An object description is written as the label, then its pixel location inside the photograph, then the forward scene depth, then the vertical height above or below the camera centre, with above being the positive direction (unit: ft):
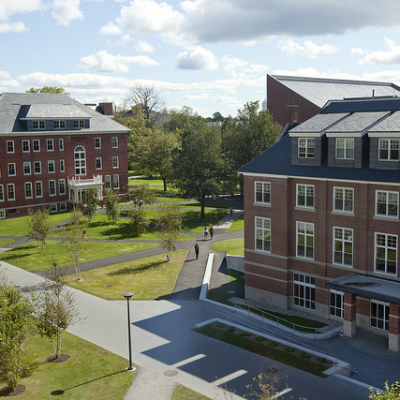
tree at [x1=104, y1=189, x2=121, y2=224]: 200.75 -25.31
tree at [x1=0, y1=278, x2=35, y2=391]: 73.46 -27.71
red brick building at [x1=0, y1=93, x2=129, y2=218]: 215.92 -2.51
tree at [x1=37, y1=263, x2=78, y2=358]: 84.94 -29.82
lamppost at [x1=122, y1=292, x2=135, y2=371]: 81.28 -36.61
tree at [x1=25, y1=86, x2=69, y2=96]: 331.12 +38.18
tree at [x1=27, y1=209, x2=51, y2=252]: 156.15 -25.22
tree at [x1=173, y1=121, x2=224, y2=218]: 223.51 -8.57
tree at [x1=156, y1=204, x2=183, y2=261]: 151.12 -25.74
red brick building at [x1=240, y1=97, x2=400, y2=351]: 94.84 -16.49
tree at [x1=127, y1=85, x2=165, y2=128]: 409.94 +34.90
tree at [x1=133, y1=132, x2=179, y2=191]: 296.30 -5.64
